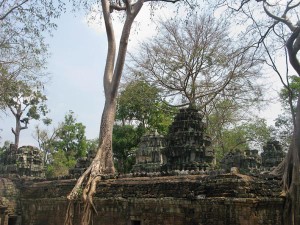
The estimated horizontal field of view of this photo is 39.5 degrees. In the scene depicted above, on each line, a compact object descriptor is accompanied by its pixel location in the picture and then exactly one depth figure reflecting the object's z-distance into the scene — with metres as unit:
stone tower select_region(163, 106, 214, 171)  16.03
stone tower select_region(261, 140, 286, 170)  18.31
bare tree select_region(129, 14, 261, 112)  24.84
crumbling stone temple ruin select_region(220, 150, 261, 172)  17.95
